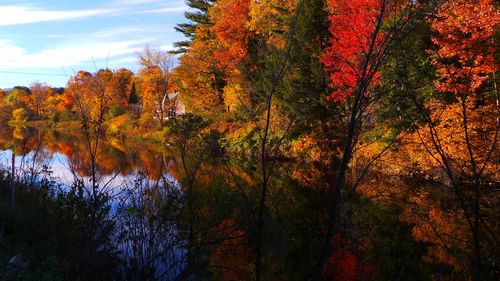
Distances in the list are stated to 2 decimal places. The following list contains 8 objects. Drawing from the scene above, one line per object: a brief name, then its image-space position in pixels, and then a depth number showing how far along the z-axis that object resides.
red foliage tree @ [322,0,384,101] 19.43
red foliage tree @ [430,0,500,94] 13.98
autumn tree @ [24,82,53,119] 70.52
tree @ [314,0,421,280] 2.38
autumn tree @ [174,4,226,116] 38.41
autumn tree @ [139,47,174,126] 39.99
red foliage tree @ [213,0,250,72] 34.81
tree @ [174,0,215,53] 44.25
